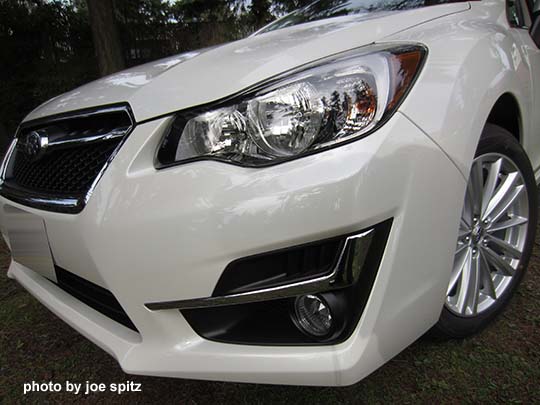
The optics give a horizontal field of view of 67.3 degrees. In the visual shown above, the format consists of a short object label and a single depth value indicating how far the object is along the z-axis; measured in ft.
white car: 3.17
